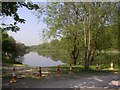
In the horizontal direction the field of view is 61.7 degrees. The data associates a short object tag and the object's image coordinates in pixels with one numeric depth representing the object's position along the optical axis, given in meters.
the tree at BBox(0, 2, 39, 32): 5.49
